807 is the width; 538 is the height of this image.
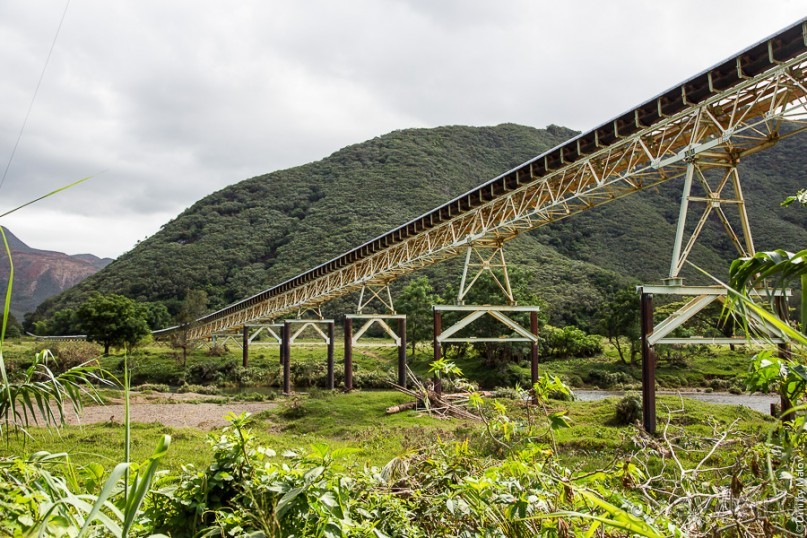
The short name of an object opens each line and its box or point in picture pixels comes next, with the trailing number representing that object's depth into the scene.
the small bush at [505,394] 20.13
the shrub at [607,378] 29.09
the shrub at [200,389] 28.22
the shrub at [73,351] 27.72
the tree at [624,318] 31.14
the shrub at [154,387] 28.28
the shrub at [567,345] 34.91
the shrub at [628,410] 13.34
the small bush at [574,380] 29.31
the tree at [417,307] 35.03
